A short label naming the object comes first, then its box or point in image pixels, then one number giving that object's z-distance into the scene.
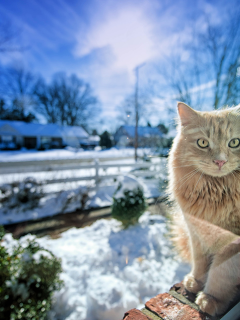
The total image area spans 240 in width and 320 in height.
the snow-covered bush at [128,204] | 2.32
